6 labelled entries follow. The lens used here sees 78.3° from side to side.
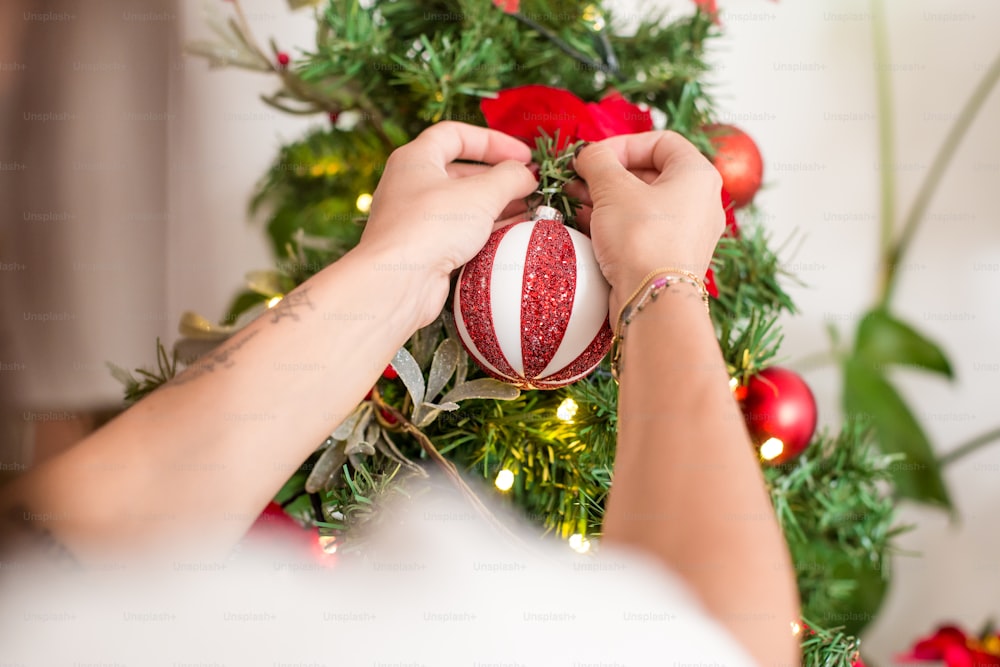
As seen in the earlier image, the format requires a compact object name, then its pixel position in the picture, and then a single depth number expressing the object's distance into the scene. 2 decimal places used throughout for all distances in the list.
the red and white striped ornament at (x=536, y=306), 0.47
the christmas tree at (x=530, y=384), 0.54
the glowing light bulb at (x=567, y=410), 0.54
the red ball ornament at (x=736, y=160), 0.62
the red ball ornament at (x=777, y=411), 0.61
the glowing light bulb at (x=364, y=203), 0.68
